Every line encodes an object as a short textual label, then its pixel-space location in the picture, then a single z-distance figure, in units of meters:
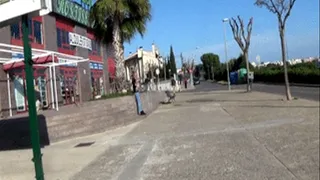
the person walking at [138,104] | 10.39
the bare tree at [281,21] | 12.00
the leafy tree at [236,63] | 60.31
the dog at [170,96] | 15.89
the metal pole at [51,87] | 12.49
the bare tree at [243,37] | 20.89
